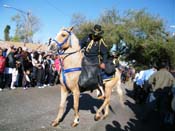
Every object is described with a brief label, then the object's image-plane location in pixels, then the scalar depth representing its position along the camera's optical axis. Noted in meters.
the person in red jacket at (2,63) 8.57
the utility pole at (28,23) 20.52
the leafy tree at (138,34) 27.19
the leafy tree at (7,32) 52.75
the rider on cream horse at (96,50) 5.05
